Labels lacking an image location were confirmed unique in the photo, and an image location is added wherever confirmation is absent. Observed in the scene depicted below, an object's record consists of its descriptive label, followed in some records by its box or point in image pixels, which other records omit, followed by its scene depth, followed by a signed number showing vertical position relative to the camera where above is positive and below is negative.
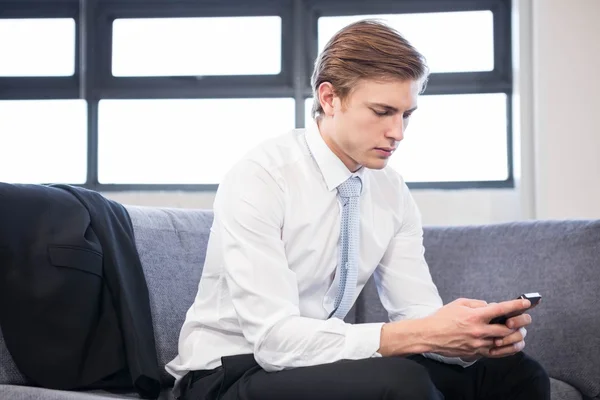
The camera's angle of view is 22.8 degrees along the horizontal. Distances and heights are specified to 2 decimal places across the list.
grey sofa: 2.88 -0.15
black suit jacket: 2.59 -0.16
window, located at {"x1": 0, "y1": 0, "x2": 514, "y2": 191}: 3.89 +0.40
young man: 2.38 -0.12
